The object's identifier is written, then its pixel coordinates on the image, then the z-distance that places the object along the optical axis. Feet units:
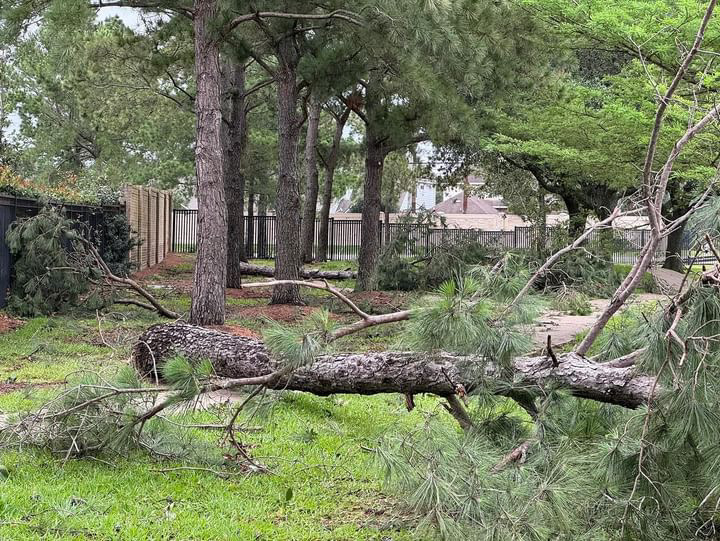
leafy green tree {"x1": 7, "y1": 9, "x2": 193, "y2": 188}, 56.59
